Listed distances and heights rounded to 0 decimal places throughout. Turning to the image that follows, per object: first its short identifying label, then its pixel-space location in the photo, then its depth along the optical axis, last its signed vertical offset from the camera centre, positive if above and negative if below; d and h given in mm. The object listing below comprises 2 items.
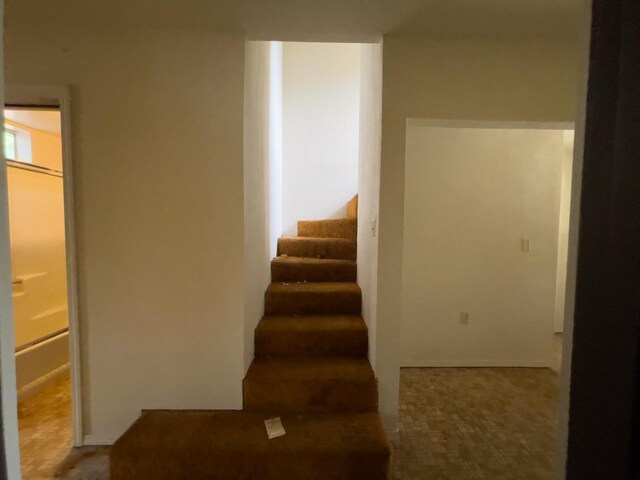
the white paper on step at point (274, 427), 1516 -1040
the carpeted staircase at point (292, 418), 1412 -1035
